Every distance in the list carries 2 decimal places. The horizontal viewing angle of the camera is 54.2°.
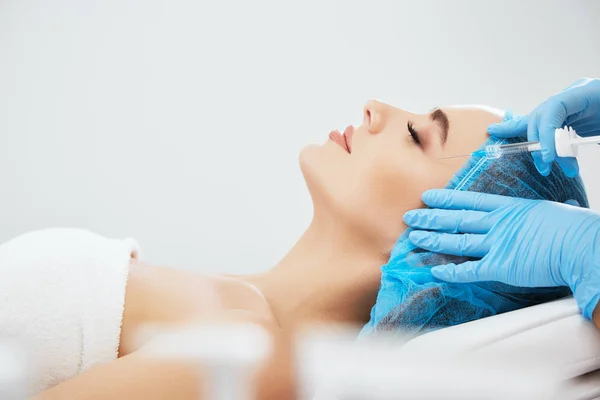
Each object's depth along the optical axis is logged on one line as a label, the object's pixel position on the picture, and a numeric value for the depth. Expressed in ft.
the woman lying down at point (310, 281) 3.51
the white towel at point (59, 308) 3.52
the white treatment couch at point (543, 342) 3.34
